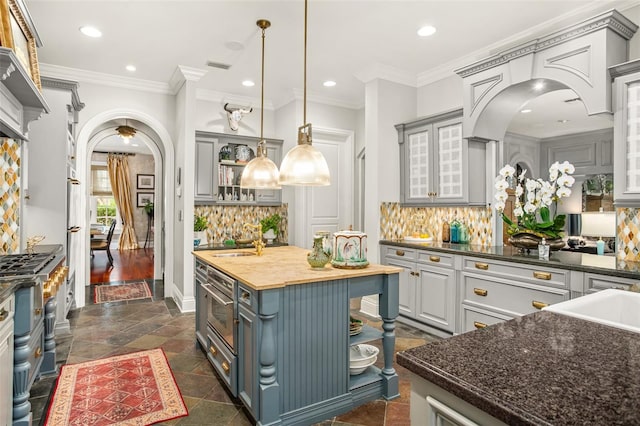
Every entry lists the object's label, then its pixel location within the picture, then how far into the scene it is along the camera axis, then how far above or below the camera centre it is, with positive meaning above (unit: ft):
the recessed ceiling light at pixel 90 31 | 11.90 +5.70
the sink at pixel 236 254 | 11.11 -1.25
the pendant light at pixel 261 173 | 10.19 +1.04
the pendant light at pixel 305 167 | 8.36 +0.99
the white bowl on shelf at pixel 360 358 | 8.56 -3.37
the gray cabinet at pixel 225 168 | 17.46 +2.08
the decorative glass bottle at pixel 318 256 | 8.33 -0.96
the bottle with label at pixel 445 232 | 14.35 -0.74
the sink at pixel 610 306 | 4.79 -1.21
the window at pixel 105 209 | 37.58 +0.25
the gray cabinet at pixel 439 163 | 13.09 +1.80
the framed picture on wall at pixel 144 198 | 37.65 +1.34
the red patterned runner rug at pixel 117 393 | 7.95 -4.24
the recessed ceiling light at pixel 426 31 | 11.57 +5.60
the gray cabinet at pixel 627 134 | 8.68 +1.84
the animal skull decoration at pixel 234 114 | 18.21 +4.68
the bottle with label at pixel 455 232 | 13.92 -0.71
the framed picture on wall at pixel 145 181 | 37.68 +3.01
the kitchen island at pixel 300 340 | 7.16 -2.63
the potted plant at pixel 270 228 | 18.72 -0.79
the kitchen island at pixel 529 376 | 2.42 -1.22
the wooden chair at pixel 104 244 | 27.71 -2.39
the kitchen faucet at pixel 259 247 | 10.96 -1.01
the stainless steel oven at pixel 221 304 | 8.41 -2.23
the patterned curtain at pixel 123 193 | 36.24 +1.78
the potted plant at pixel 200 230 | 17.34 -0.84
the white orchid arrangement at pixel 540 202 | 10.16 +0.30
